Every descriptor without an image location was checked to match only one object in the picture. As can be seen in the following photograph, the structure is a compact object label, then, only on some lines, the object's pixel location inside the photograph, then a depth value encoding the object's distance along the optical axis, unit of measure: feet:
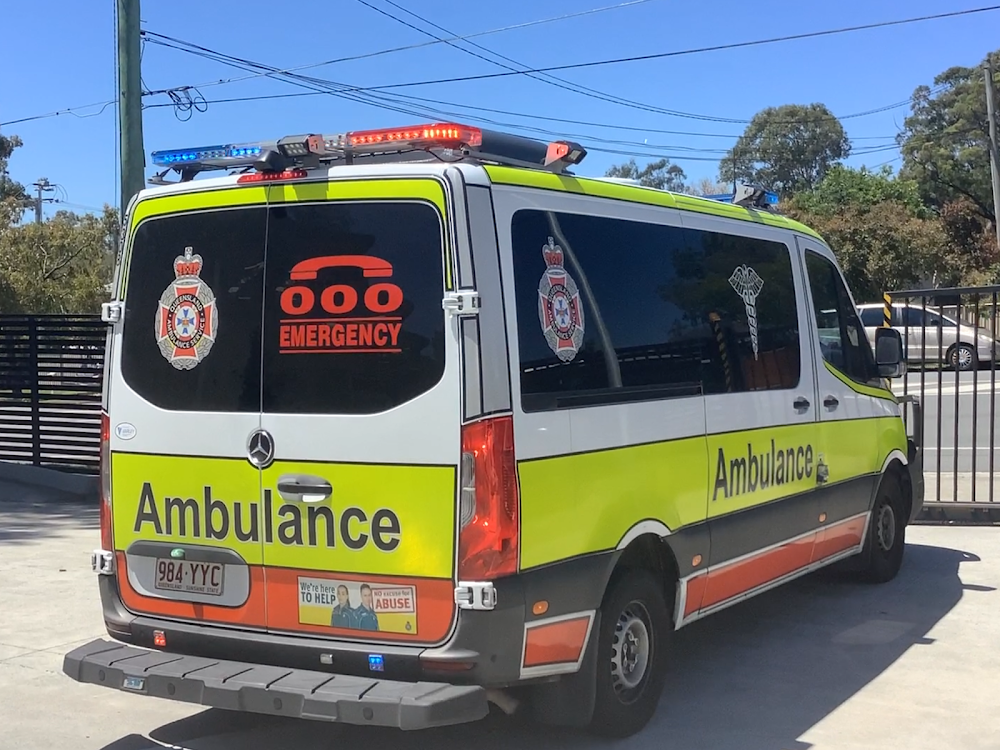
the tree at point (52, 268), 105.85
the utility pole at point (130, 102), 42.78
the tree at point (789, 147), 270.26
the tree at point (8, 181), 119.55
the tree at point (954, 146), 179.73
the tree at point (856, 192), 155.38
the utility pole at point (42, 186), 263.76
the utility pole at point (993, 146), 125.18
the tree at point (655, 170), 205.36
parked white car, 79.61
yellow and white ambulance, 14.03
